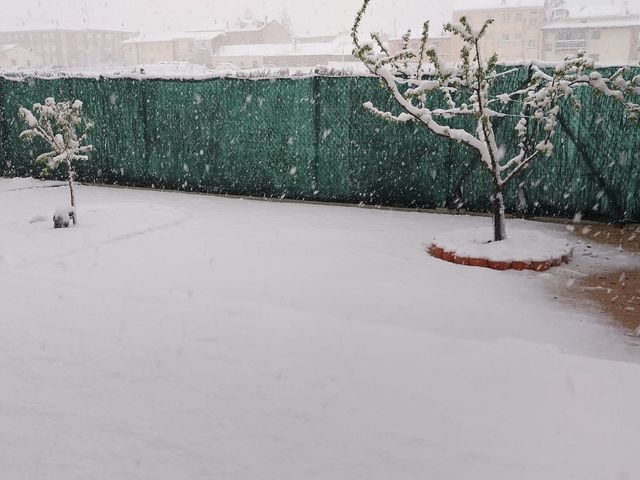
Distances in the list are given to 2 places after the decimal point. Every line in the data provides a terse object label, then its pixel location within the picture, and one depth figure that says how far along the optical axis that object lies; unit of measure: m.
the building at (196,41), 74.75
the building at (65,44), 97.25
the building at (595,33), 56.56
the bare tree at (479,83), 5.63
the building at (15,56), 80.56
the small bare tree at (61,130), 7.18
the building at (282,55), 57.66
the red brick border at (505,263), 5.61
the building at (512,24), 64.36
